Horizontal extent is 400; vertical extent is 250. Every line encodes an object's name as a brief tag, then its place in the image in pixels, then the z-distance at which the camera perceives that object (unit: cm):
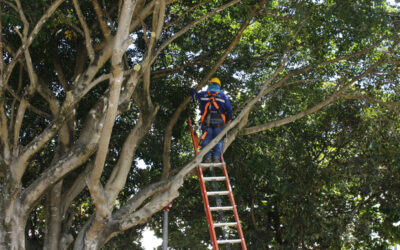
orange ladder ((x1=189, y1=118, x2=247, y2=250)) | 574
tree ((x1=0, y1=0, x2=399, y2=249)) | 623
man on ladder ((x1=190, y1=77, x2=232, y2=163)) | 723
